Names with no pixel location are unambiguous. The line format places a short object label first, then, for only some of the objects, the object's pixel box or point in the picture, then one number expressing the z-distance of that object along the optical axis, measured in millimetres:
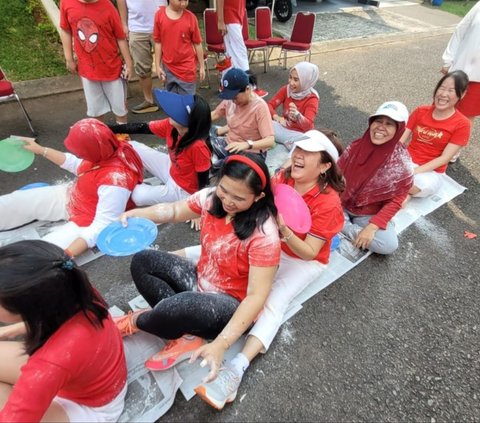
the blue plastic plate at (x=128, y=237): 2037
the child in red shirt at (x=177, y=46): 3990
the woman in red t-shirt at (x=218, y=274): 1682
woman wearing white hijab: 3773
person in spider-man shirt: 3453
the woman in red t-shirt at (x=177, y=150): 2643
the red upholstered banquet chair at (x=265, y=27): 6441
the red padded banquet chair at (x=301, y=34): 6285
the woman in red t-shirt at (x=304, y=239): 1976
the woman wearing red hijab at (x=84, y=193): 2510
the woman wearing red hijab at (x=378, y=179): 2707
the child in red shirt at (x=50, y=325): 1163
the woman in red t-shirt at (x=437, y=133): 3295
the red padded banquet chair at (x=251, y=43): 6188
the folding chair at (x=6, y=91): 3846
